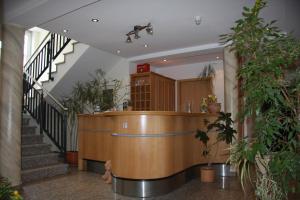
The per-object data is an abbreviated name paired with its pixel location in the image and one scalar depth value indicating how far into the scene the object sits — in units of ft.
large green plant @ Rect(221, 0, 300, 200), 6.49
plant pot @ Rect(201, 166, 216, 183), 15.62
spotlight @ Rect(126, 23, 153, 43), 15.41
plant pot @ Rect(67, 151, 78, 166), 21.45
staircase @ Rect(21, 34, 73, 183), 16.61
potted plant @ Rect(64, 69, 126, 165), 22.07
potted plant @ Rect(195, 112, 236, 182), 15.53
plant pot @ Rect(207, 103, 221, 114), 18.18
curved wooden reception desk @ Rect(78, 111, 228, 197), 12.30
